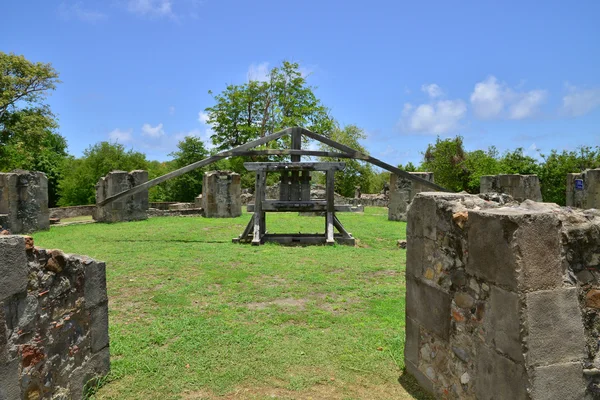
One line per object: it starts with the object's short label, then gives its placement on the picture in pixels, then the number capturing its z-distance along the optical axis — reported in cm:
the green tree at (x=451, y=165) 3139
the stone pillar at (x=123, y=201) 1716
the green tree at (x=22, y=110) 2358
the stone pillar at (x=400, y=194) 1905
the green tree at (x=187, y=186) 3256
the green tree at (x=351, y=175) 4003
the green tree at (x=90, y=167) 3244
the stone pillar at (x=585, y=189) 1550
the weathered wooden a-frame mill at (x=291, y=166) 1196
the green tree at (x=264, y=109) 3450
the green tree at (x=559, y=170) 2277
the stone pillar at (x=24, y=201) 1345
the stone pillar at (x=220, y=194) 1955
